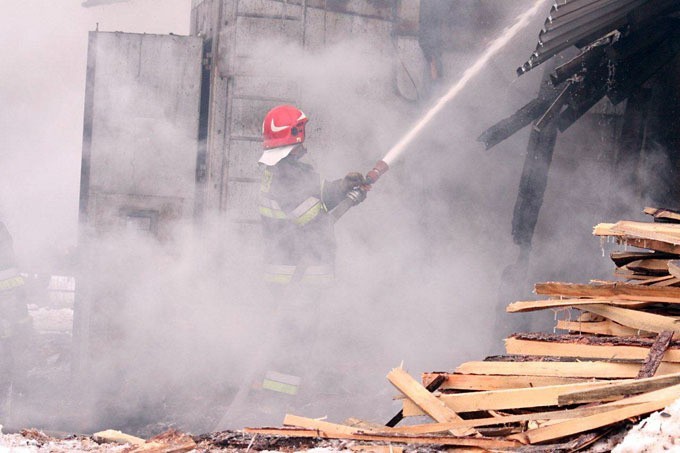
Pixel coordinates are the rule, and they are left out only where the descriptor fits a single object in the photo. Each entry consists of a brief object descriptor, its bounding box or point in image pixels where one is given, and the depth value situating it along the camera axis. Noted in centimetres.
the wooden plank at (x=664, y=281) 745
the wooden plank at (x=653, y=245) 760
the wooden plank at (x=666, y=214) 862
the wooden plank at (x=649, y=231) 736
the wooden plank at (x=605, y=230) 768
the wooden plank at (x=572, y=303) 719
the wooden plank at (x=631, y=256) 789
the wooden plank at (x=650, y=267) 784
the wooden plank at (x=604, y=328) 716
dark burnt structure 1221
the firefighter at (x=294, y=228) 1287
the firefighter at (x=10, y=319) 1373
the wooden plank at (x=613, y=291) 706
